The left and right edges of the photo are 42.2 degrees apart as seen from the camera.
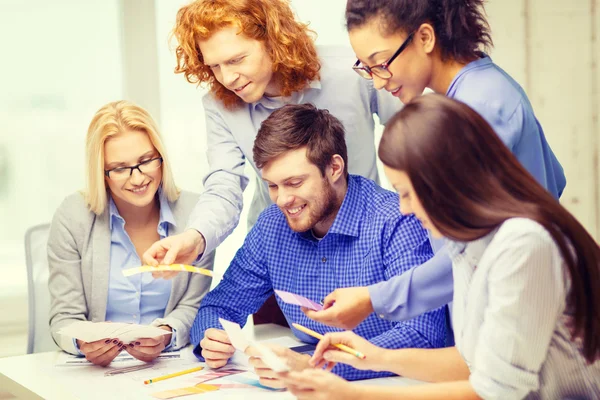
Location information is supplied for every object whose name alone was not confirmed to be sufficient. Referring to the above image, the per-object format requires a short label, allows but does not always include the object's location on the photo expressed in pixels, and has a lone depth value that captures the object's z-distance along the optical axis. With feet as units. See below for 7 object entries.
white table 6.06
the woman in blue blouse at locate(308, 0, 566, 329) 5.69
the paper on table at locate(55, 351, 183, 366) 7.35
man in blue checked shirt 7.13
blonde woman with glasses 8.14
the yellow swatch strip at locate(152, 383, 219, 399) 5.98
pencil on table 6.43
